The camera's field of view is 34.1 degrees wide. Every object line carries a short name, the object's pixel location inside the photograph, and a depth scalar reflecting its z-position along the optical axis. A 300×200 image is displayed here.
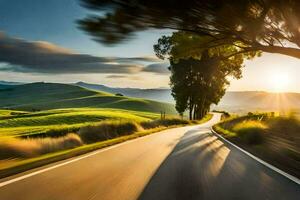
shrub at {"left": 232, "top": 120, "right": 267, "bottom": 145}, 20.97
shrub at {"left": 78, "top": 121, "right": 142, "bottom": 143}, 23.99
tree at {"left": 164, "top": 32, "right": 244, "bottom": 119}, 52.56
